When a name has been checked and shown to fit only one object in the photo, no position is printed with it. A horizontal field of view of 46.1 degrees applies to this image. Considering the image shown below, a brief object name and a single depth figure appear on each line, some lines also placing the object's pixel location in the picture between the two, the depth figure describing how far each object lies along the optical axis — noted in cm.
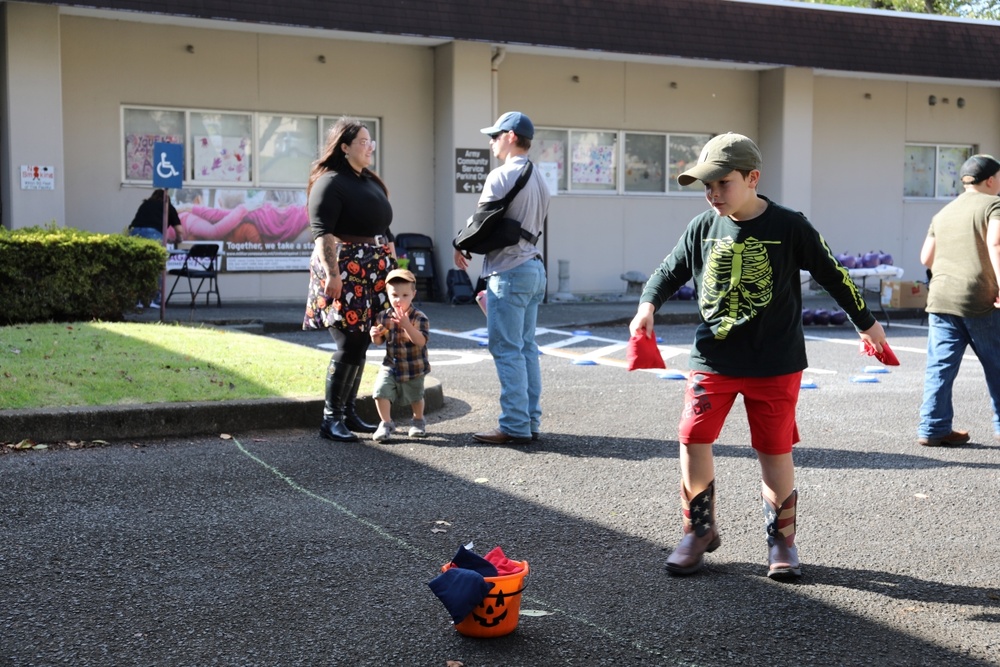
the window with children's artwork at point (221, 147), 1856
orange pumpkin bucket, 399
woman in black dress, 741
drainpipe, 1962
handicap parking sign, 1471
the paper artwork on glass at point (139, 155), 1795
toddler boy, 761
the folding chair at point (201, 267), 1700
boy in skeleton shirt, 477
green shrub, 1239
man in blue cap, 758
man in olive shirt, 764
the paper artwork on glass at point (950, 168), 2491
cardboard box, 1805
